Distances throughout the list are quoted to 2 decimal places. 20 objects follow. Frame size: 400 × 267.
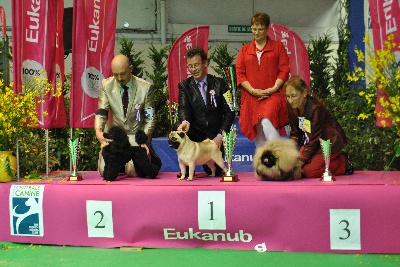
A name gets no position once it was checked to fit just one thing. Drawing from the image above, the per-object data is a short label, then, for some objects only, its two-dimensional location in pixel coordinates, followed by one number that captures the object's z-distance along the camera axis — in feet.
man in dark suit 14.26
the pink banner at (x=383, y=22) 13.23
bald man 14.55
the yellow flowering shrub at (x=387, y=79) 12.17
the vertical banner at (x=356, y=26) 30.68
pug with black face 13.07
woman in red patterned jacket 13.26
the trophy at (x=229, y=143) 13.11
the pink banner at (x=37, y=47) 14.65
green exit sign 42.01
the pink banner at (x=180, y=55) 25.16
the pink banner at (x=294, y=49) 25.19
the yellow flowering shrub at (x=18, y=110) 14.14
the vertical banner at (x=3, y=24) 26.82
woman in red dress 14.62
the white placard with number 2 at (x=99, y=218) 12.63
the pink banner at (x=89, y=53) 15.60
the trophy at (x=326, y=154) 12.37
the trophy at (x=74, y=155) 13.76
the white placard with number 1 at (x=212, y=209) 12.06
